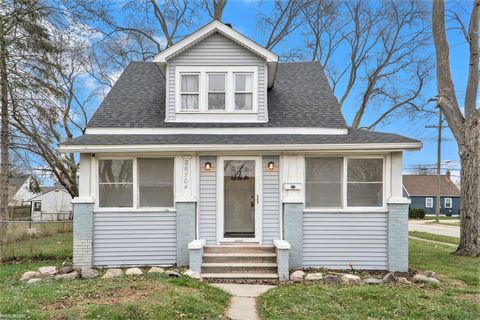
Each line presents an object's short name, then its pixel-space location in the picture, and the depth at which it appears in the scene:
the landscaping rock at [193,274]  7.56
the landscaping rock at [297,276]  7.92
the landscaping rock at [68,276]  7.77
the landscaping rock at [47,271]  8.09
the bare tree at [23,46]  12.33
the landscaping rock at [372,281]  7.48
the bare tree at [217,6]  21.31
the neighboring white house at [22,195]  44.84
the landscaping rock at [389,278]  7.61
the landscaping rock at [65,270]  8.31
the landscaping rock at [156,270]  8.00
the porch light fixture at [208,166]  9.13
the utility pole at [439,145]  30.16
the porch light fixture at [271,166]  9.12
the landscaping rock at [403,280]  7.57
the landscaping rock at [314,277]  7.79
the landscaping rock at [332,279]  7.64
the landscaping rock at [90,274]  7.96
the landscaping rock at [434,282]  7.34
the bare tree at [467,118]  11.09
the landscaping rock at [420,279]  7.57
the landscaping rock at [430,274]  8.07
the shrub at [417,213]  41.66
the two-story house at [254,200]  8.73
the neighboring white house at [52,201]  48.06
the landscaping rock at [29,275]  7.88
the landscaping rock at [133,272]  7.80
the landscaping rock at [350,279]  7.66
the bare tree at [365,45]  22.56
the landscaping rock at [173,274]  7.31
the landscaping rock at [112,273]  7.72
